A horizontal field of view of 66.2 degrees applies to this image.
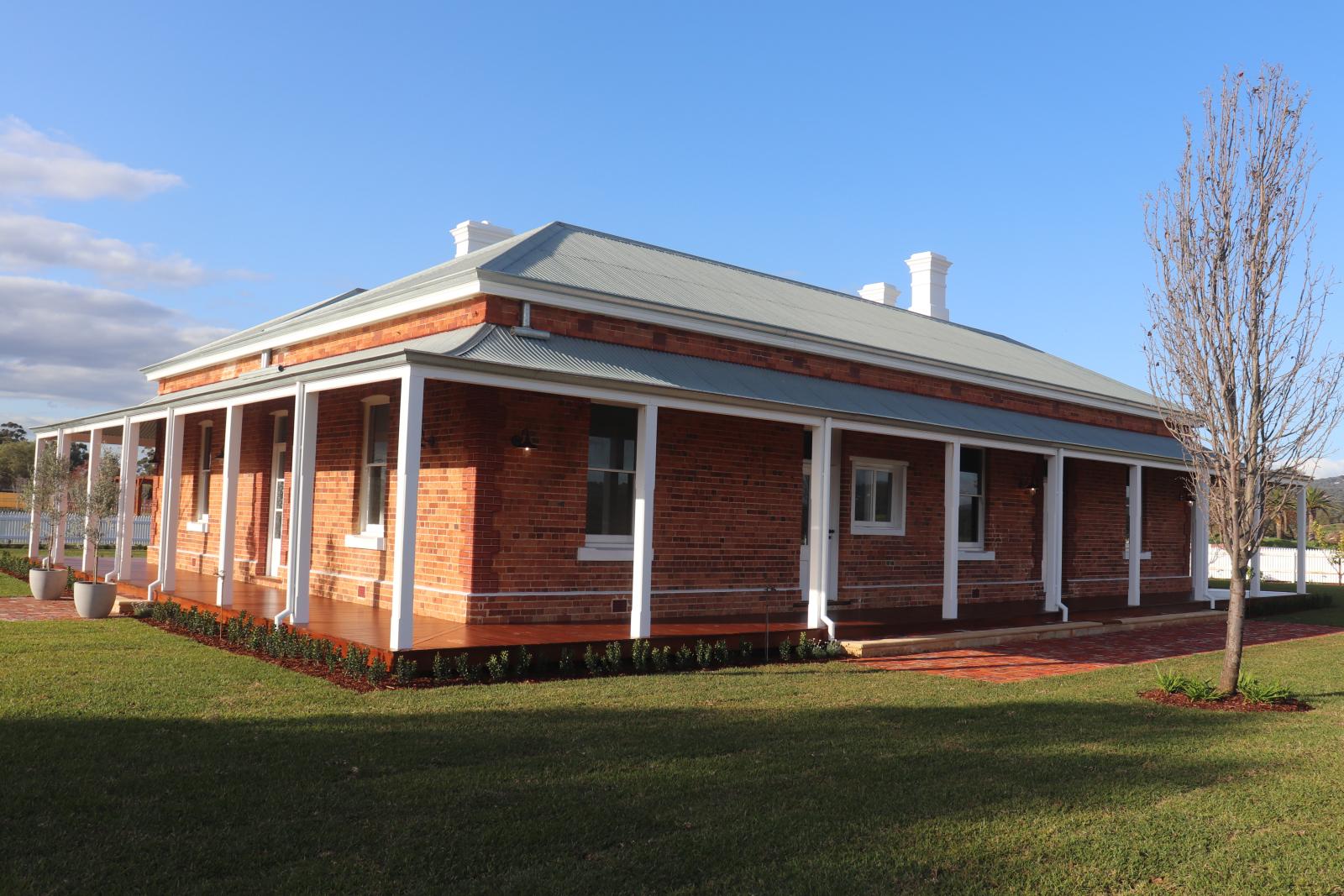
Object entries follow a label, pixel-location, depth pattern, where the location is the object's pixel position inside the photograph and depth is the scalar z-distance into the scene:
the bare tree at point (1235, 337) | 9.41
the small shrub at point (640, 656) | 10.08
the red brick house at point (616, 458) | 10.94
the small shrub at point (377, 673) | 8.66
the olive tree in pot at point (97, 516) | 12.90
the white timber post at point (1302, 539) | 19.86
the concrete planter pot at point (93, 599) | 12.88
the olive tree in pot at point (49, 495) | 14.65
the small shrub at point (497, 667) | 9.17
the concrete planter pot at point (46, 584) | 14.59
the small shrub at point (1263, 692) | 9.38
